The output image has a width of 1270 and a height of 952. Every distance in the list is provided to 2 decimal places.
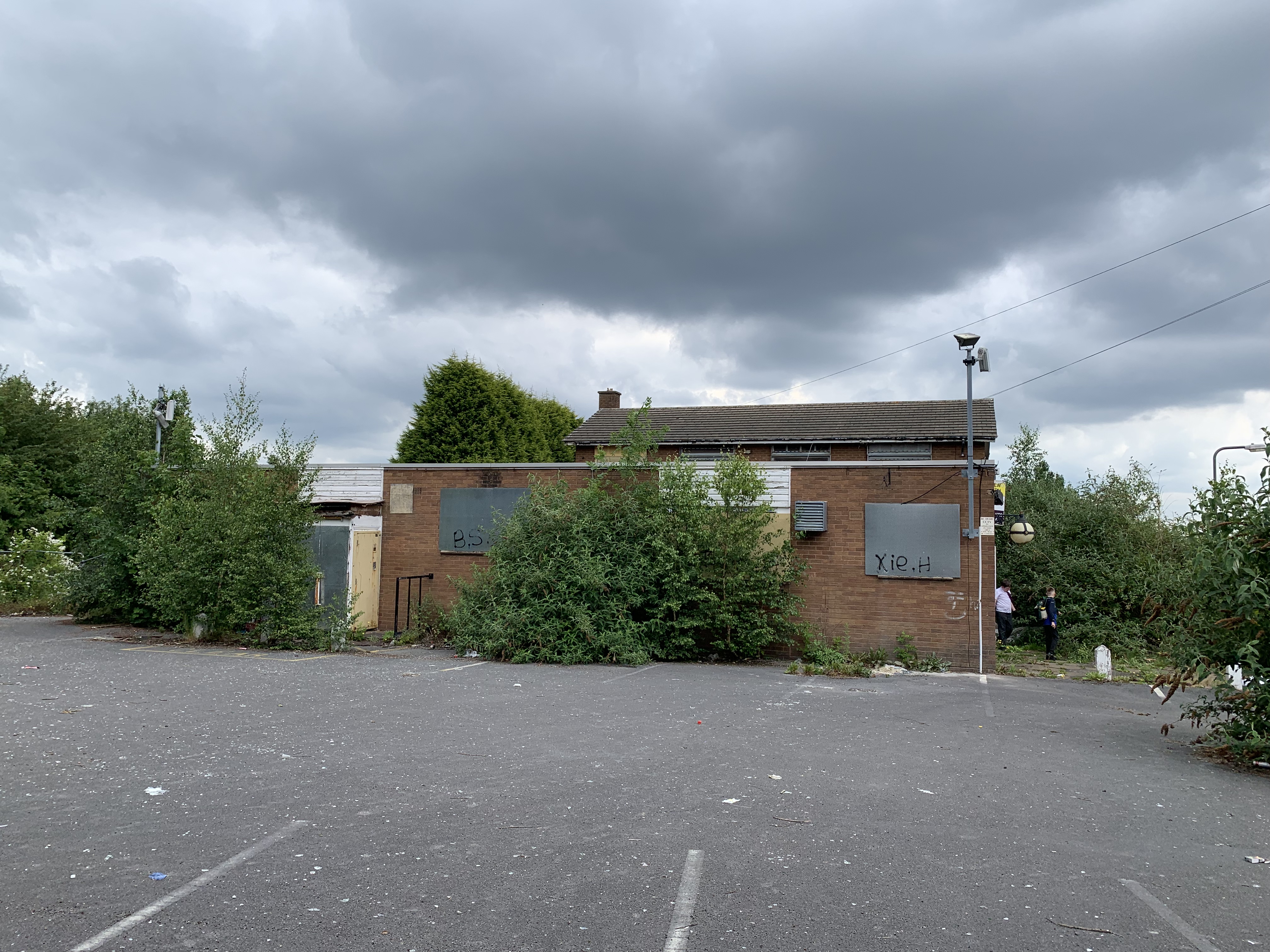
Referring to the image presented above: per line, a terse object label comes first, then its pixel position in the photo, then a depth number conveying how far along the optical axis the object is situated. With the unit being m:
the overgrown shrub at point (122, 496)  16.98
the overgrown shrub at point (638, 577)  14.74
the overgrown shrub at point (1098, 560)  19.45
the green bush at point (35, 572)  21.52
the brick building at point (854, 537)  15.84
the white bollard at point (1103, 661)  15.58
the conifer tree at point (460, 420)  32.19
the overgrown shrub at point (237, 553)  15.16
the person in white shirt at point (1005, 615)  19.39
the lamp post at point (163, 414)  17.48
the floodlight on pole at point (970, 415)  15.46
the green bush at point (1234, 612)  7.79
